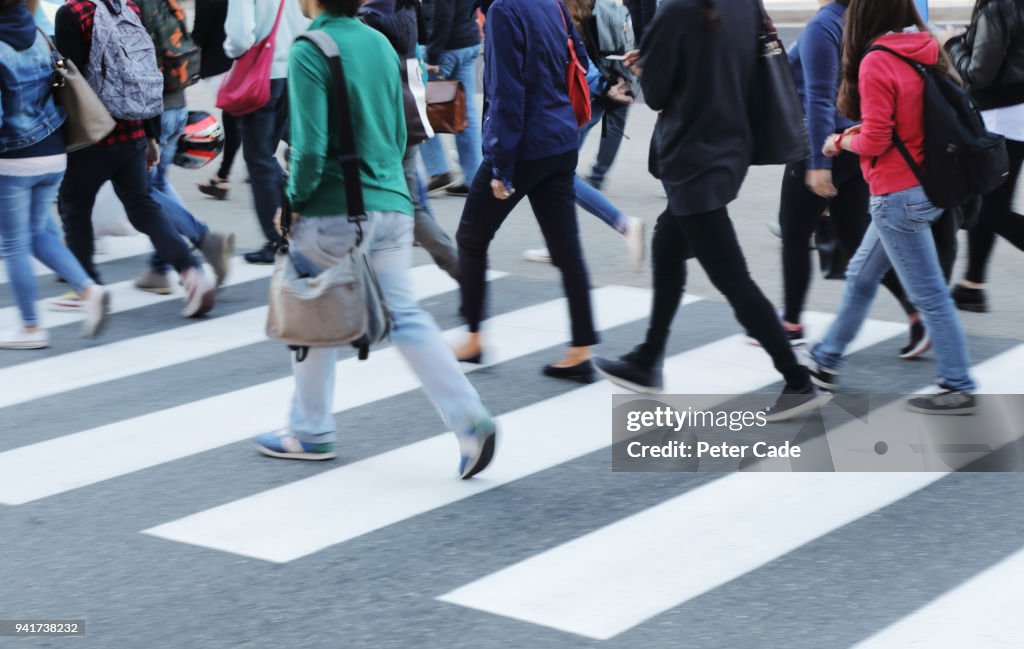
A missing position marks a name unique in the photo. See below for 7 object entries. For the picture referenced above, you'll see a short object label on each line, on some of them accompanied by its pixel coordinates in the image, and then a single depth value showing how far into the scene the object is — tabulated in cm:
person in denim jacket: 1409
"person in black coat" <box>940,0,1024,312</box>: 1452
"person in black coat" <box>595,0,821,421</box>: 1134
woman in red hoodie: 1150
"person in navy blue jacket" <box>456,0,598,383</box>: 1270
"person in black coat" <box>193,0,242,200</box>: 1883
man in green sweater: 1023
